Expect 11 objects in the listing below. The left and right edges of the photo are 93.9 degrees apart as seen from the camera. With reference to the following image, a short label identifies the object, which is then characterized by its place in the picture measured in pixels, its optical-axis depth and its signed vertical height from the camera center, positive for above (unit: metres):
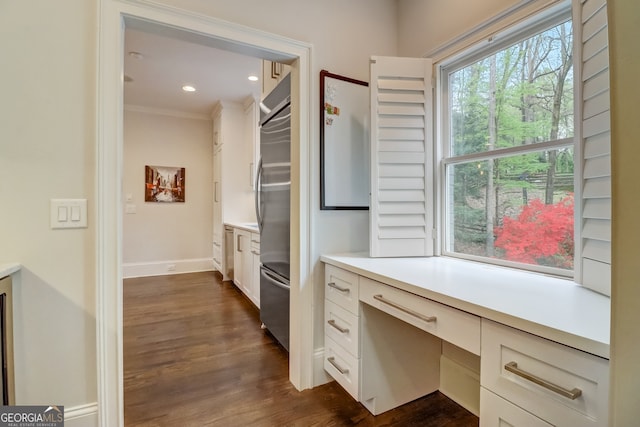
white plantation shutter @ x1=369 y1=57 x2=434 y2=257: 1.79 +0.33
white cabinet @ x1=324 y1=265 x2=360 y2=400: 1.58 -0.68
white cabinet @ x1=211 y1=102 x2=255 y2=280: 4.64 +0.57
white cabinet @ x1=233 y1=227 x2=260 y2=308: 3.13 -0.63
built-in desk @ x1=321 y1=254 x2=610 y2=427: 0.76 -0.42
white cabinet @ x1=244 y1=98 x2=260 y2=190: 4.41 +1.09
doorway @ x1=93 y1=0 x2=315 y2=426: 1.34 +0.19
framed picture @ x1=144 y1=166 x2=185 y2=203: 4.92 +0.41
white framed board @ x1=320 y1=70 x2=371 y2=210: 1.88 +0.43
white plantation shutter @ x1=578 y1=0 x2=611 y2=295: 1.04 +0.23
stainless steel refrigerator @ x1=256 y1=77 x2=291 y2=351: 2.12 +0.01
